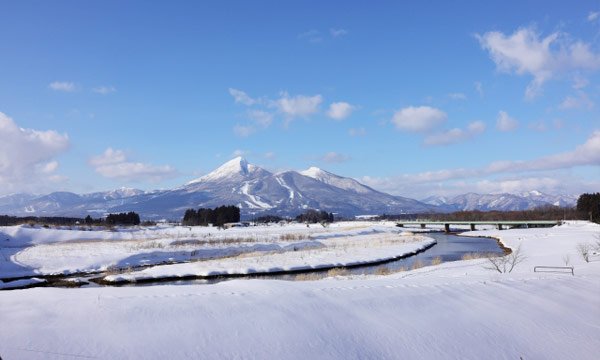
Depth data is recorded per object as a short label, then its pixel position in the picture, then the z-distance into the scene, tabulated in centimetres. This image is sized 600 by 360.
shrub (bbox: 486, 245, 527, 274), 2659
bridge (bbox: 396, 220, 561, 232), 11931
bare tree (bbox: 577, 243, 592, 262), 3025
